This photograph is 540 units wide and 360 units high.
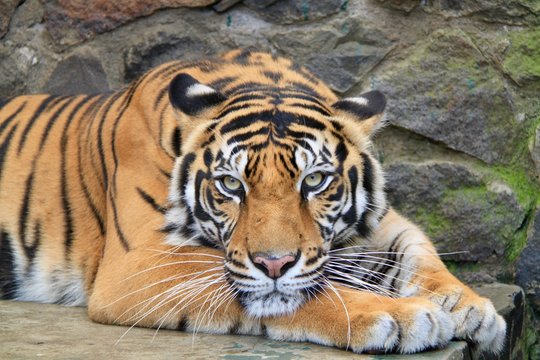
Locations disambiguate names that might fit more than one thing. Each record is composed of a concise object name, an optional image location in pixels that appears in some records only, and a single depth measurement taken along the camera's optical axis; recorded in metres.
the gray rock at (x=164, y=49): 8.27
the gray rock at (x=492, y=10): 7.81
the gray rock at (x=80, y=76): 8.46
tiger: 5.21
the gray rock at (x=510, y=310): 7.04
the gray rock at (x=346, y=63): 8.01
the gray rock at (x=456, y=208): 8.00
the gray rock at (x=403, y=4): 7.88
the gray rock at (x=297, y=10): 8.01
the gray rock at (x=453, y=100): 7.95
